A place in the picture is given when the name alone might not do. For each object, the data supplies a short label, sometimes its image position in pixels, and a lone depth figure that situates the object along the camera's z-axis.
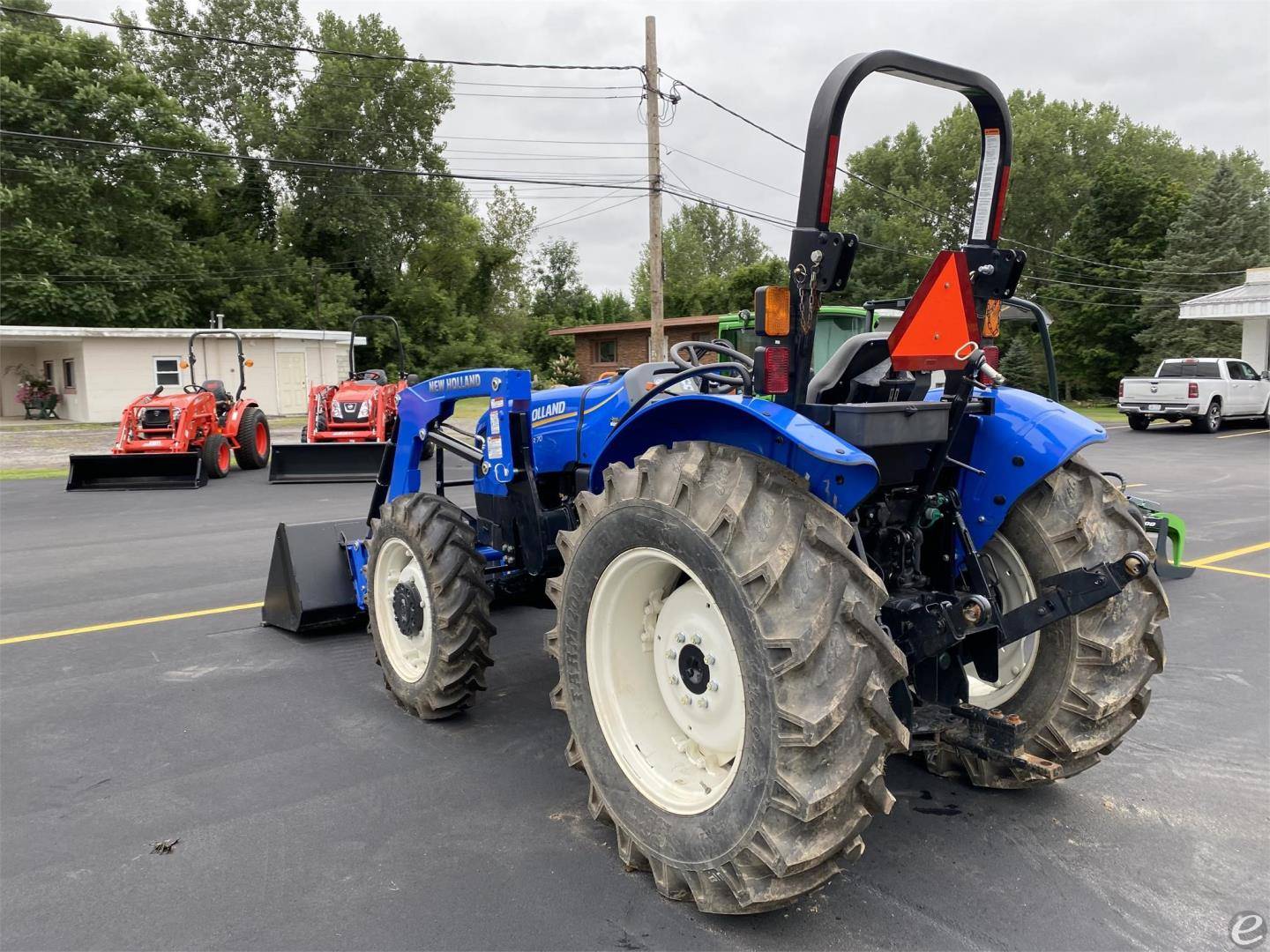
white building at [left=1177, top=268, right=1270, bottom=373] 26.98
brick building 36.97
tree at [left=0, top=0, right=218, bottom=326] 31.50
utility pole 19.50
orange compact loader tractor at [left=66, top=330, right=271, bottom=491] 13.32
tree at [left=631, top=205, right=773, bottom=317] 70.81
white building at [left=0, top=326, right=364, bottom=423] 27.59
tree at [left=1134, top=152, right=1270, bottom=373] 35.94
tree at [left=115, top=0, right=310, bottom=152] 41.47
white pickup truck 22.34
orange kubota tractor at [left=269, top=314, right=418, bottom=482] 13.99
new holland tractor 2.38
